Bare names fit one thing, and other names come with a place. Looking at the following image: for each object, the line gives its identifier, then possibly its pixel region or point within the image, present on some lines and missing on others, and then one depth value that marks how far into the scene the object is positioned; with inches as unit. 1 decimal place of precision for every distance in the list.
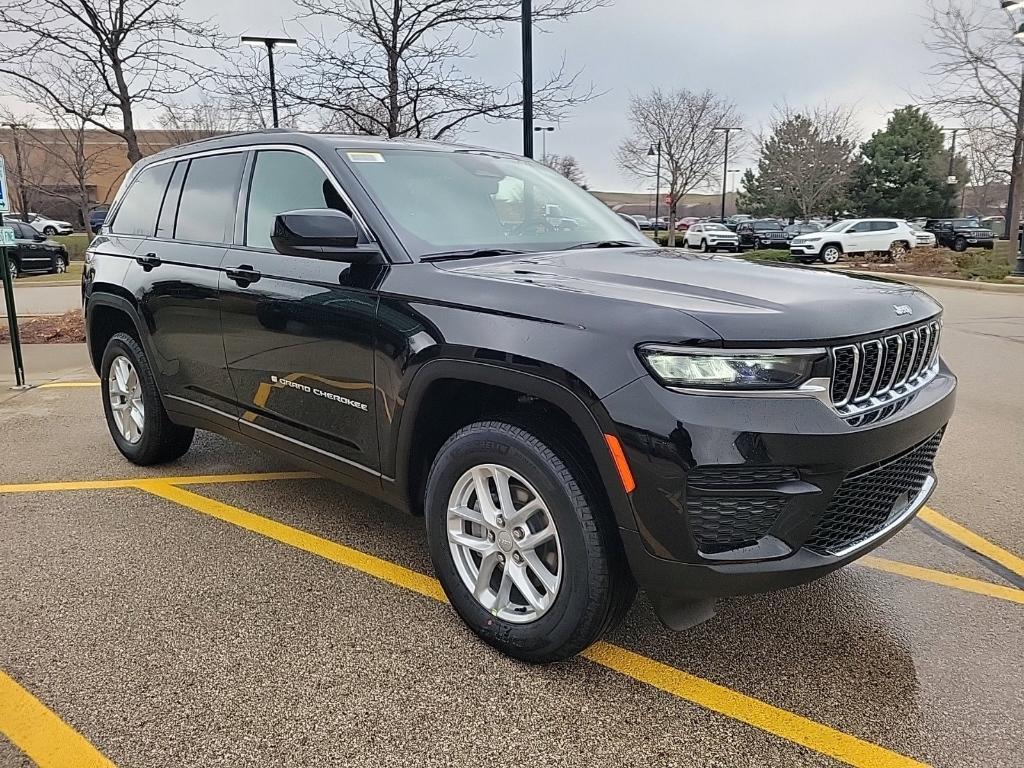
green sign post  273.6
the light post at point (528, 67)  382.3
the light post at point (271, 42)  524.6
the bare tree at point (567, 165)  2423.7
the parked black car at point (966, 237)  1378.0
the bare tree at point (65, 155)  524.7
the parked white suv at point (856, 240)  1071.0
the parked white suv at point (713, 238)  1446.9
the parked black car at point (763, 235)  1494.8
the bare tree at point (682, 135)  1718.8
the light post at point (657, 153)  1550.4
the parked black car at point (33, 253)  871.6
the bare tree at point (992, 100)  875.4
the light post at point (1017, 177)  620.4
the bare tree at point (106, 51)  459.8
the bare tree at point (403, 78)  446.3
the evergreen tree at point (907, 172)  1887.3
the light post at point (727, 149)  1775.3
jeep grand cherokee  90.2
